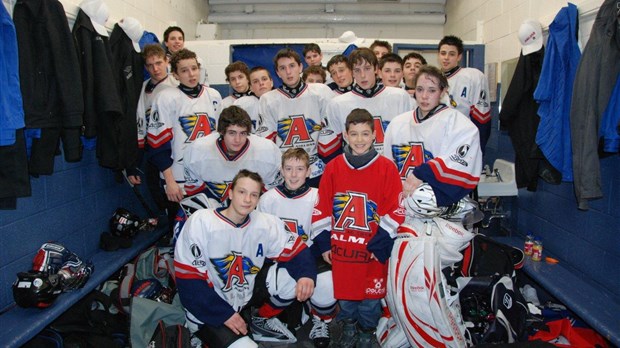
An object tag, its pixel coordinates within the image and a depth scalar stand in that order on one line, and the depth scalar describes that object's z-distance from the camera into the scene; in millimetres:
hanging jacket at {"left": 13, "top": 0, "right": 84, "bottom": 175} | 2100
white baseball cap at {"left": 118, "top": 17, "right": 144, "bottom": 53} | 3082
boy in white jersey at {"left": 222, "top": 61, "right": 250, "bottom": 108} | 3482
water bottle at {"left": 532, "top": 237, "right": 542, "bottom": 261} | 2855
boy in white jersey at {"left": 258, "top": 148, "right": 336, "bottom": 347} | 2406
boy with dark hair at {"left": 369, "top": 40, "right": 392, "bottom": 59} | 3918
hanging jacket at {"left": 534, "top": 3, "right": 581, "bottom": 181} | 2486
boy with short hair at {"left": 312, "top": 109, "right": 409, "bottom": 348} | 2193
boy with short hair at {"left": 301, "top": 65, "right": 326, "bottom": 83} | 3611
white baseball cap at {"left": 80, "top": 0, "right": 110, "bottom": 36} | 2561
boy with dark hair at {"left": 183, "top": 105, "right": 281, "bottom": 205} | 2555
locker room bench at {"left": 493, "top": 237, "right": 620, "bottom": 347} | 2031
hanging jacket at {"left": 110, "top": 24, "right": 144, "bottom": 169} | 2980
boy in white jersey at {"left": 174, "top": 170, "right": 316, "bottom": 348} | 2047
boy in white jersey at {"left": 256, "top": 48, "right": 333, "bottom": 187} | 3045
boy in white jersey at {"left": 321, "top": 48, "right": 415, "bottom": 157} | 2779
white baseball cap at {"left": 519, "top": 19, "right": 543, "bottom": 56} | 2820
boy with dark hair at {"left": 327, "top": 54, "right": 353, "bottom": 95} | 3289
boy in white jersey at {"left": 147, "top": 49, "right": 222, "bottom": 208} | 2982
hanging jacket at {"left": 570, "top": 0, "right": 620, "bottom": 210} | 2123
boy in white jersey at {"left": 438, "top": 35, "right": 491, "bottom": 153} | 3439
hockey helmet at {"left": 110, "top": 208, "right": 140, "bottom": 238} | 3172
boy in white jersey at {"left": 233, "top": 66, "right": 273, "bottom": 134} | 3350
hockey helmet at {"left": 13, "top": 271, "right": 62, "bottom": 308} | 2135
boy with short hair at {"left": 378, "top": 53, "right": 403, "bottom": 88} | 3047
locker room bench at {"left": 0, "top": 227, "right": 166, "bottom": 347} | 1936
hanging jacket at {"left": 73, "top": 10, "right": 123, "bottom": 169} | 2492
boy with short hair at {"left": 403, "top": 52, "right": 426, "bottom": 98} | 3344
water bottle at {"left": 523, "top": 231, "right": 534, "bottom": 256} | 2939
